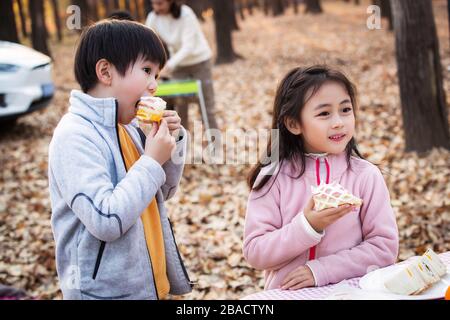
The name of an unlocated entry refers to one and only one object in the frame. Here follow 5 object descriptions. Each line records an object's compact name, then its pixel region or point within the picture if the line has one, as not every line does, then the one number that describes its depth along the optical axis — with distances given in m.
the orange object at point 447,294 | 1.67
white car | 7.89
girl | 2.12
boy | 1.90
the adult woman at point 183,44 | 6.49
